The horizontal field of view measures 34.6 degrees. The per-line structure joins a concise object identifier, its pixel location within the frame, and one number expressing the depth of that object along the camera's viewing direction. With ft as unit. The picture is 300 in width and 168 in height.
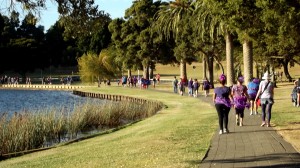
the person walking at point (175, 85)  162.01
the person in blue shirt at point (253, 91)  70.75
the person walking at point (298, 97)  81.82
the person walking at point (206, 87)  133.11
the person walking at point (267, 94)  54.39
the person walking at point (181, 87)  144.03
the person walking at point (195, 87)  132.63
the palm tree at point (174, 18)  179.26
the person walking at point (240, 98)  56.39
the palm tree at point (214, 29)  136.05
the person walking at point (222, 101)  49.83
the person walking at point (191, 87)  137.14
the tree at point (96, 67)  245.86
